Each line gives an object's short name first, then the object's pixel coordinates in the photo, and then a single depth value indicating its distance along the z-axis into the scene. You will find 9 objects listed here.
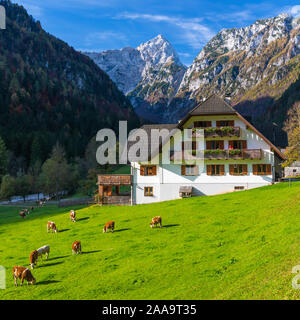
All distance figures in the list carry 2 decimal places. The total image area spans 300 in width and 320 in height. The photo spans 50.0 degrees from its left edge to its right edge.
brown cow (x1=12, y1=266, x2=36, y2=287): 19.86
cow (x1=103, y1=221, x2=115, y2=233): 31.17
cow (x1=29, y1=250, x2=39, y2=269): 23.36
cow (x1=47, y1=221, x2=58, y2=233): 35.09
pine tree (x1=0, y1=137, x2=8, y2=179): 102.70
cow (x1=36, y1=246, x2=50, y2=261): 24.55
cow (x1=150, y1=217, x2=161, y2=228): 30.54
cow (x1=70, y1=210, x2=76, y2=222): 39.84
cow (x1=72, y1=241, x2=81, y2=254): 25.05
